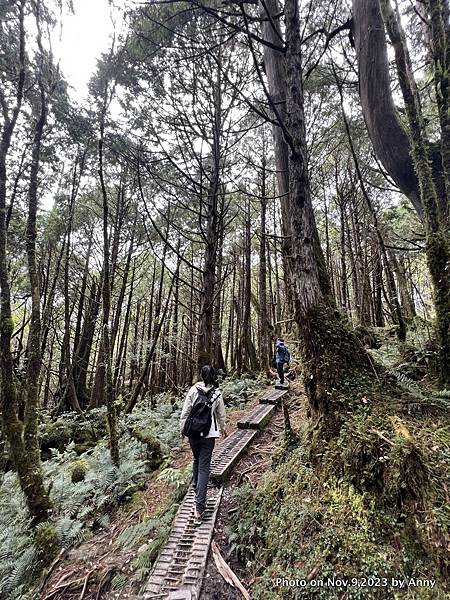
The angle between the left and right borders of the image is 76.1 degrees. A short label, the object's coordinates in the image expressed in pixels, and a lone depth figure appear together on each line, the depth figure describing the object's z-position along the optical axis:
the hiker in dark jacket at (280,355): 9.41
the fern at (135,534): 3.72
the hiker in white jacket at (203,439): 3.66
